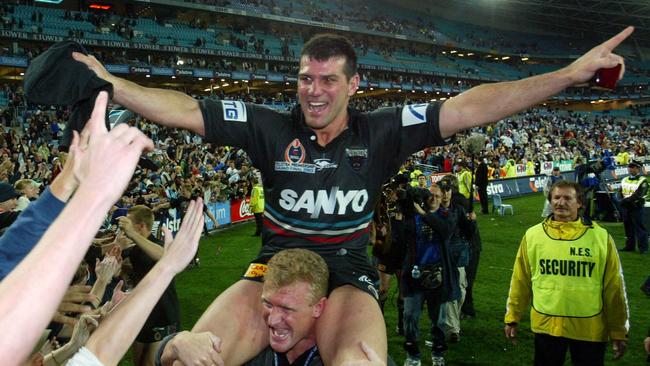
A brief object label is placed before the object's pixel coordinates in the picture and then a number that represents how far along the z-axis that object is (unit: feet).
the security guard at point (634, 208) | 46.98
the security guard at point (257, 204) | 58.23
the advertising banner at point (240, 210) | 70.08
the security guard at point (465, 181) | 62.59
